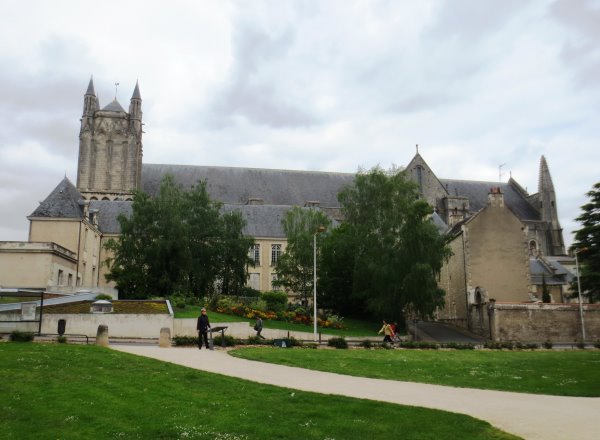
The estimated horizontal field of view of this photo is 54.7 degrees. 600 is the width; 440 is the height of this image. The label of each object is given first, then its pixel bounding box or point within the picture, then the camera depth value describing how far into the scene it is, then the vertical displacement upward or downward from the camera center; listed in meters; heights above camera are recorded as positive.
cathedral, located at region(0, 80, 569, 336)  42.41 +9.51
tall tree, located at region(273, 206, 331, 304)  45.41 +4.47
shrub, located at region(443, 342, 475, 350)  26.89 -1.39
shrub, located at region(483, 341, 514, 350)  27.47 -1.40
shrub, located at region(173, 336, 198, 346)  23.38 -1.01
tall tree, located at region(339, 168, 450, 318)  37.56 +4.58
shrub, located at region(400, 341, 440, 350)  26.83 -1.33
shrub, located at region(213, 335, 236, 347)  23.23 -1.00
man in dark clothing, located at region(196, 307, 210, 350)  21.56 -0.37
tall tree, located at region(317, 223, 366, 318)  45.25 +2.76
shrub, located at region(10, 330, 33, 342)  20.23 -0.73
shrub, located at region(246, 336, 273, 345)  24.61 -1.07
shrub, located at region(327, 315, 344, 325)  38.76 -0.22
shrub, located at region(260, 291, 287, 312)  40.84 +1.12
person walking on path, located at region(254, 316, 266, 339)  27.11 -0.48
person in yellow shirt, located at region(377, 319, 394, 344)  27.42 -0.81
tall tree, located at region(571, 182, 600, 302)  42.33 +5.28
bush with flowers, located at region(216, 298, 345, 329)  36.85 +0.12
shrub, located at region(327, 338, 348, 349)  25.20 -1.17
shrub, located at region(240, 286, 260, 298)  47.19 +1.92
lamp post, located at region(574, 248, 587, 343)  36.66 -0.06
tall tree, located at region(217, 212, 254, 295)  45.72 +4.73
